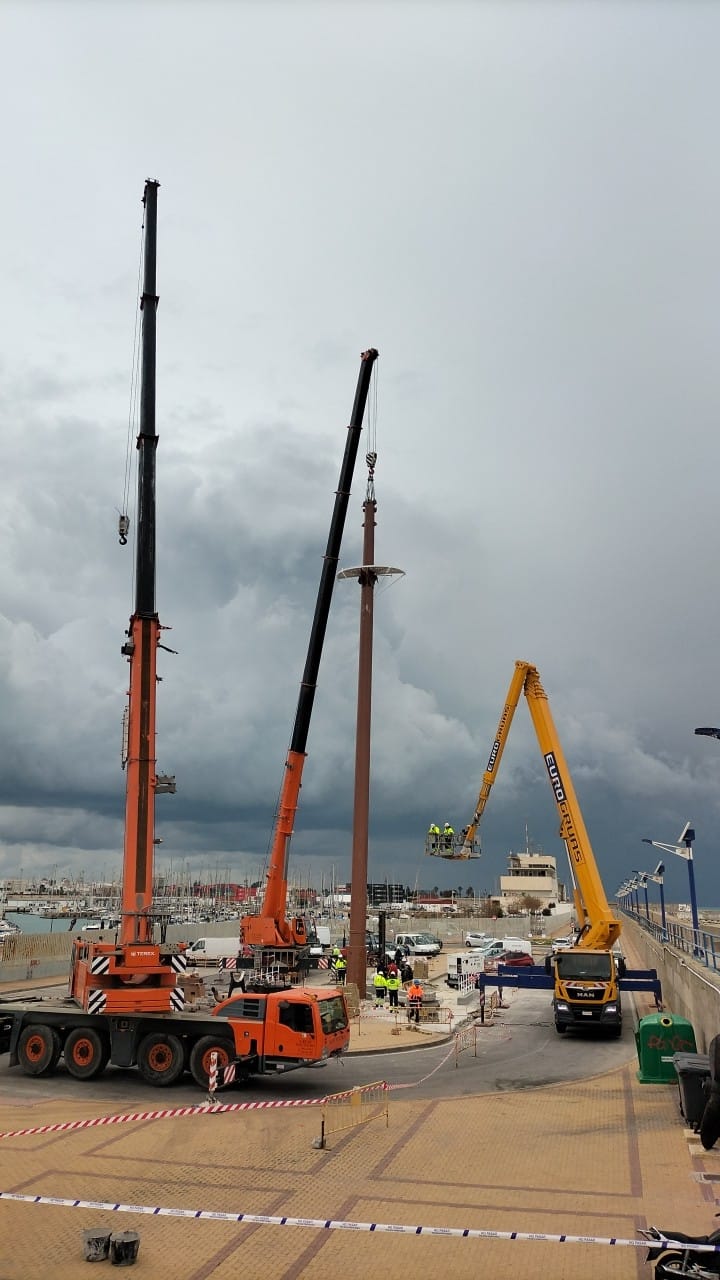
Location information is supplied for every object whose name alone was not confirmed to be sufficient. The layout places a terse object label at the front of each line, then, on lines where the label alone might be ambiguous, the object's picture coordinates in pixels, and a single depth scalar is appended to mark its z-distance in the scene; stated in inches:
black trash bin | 581.6
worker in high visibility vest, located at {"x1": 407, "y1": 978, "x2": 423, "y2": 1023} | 1122.7
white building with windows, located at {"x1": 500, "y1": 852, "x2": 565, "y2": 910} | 5423.2
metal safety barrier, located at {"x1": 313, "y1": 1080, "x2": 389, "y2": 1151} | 604.3
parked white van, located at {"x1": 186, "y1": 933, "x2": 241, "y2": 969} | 1966.0
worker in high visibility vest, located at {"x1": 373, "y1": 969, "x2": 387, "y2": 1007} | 1304.1
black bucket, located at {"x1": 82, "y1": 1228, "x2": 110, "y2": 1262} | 382.0
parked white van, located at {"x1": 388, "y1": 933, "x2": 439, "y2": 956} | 2159.2
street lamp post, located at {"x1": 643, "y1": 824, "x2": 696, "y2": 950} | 1184.8
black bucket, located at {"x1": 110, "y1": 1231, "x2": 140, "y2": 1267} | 376.8
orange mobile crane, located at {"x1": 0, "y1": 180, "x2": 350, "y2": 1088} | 703.7
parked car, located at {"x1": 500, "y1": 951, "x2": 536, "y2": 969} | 1640.0
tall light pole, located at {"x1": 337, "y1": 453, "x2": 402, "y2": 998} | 1302.9
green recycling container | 719.1
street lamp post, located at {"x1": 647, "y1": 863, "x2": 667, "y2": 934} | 1614.2
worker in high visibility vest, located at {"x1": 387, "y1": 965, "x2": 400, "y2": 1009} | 1237.2
